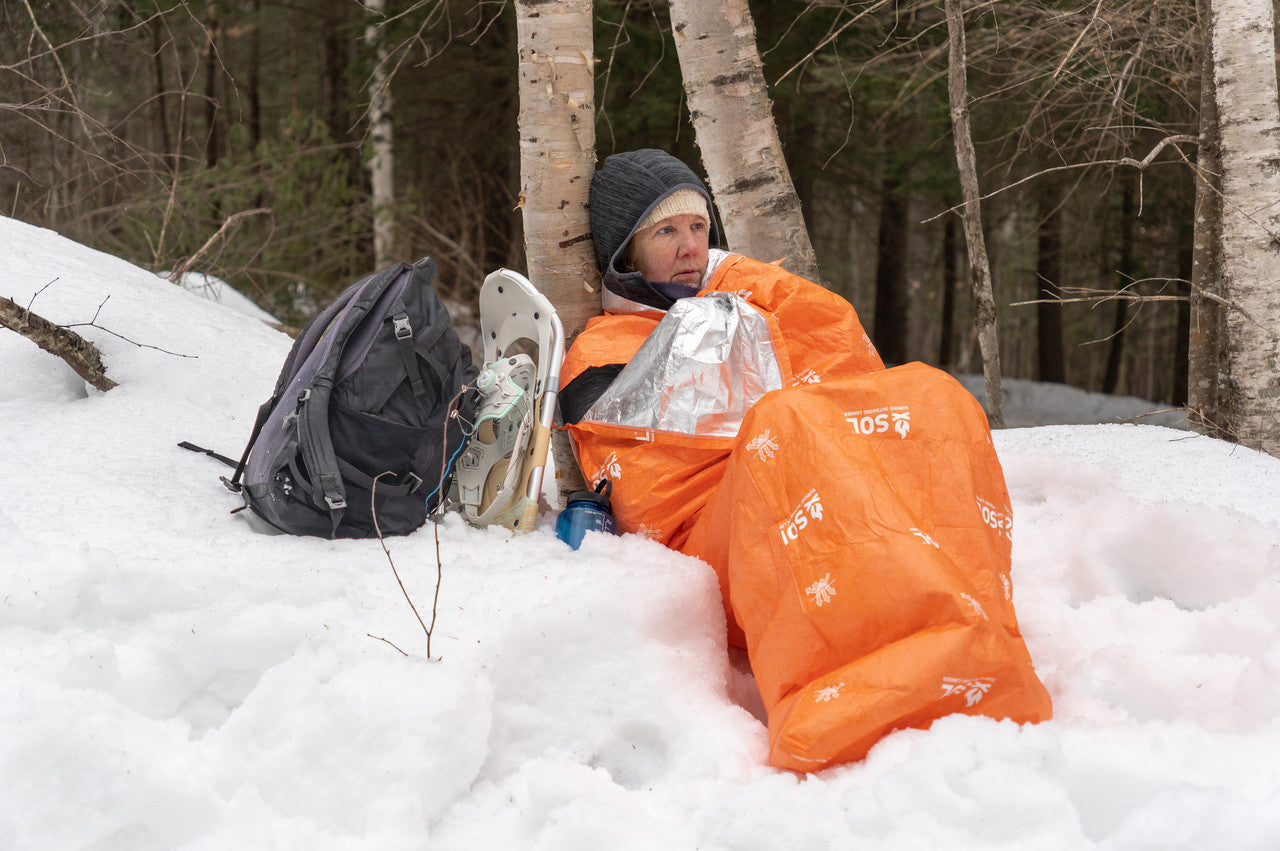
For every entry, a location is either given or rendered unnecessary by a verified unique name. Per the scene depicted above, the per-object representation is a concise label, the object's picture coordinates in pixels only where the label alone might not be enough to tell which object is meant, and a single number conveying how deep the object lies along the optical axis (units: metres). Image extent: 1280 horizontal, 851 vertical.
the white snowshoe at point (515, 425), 2.58
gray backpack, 2.36
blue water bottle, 2.51
